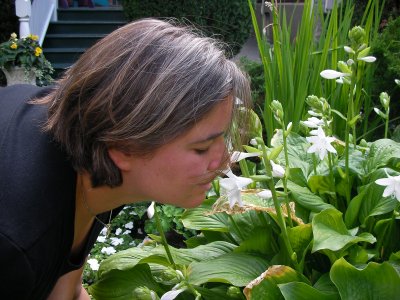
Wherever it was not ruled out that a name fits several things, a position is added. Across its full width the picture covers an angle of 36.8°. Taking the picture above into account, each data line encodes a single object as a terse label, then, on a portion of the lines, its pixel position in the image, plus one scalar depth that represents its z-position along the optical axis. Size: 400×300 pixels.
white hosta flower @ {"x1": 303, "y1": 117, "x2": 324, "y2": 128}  2.13
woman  1.31
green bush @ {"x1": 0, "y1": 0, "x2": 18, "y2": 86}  8.34
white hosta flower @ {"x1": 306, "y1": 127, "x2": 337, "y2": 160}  2.00
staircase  8.23
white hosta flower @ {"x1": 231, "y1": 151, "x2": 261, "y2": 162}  1.67
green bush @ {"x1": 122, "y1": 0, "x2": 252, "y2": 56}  6.68
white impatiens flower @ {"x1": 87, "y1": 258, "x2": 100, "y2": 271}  2.74
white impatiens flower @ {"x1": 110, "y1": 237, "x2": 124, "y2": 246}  3.08
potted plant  5.96
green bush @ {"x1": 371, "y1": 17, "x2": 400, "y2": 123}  3.76
